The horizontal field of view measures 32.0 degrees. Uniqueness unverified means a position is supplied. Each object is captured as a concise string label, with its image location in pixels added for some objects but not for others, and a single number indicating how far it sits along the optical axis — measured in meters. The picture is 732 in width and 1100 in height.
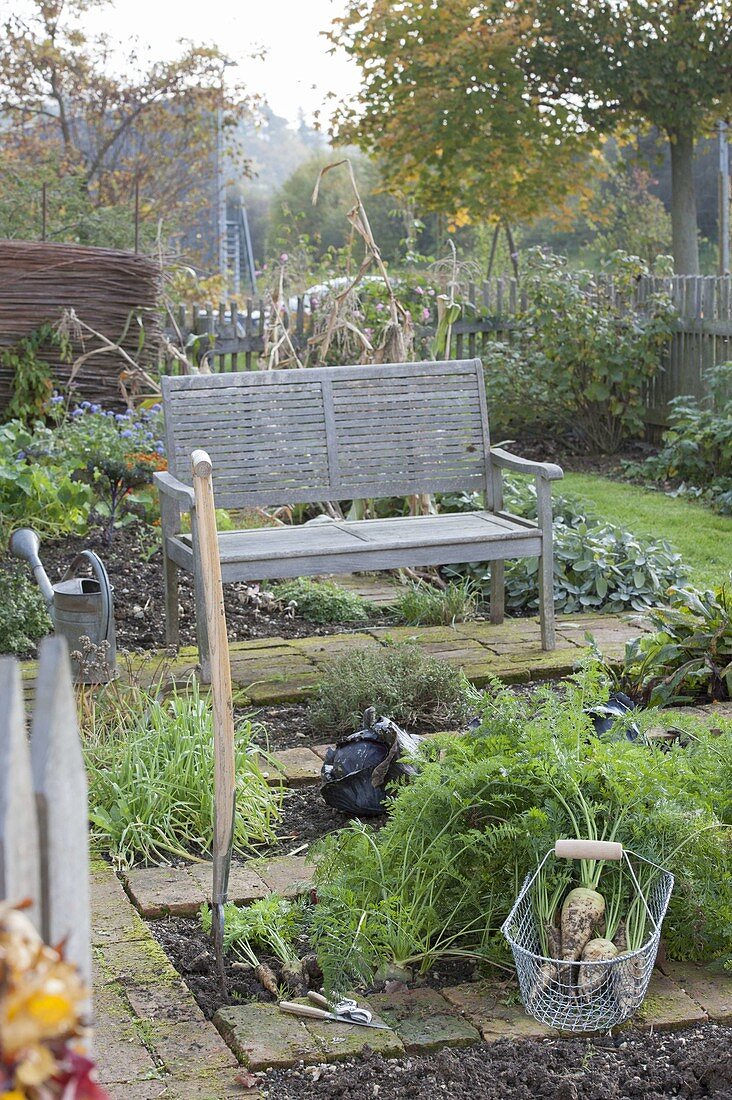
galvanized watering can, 4.78
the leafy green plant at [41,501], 6.73
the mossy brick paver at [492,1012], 2.47
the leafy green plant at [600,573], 6.17
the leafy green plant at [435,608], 5.90
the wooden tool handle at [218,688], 2.57
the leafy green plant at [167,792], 3.41
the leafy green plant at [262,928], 2.77
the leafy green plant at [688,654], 4.46
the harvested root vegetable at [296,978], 2.64
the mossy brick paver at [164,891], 3.01
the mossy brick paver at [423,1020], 2.43
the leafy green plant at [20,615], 5.39
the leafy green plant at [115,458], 7.06
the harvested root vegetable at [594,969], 2.47
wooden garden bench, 5.25
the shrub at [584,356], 10.91
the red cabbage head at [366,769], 3.49
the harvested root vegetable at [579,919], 2.53
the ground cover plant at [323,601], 6.04
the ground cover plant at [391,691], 4.23
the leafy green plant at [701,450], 9.21
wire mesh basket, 2.47
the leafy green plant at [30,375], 8.72
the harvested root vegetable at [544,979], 2.49
